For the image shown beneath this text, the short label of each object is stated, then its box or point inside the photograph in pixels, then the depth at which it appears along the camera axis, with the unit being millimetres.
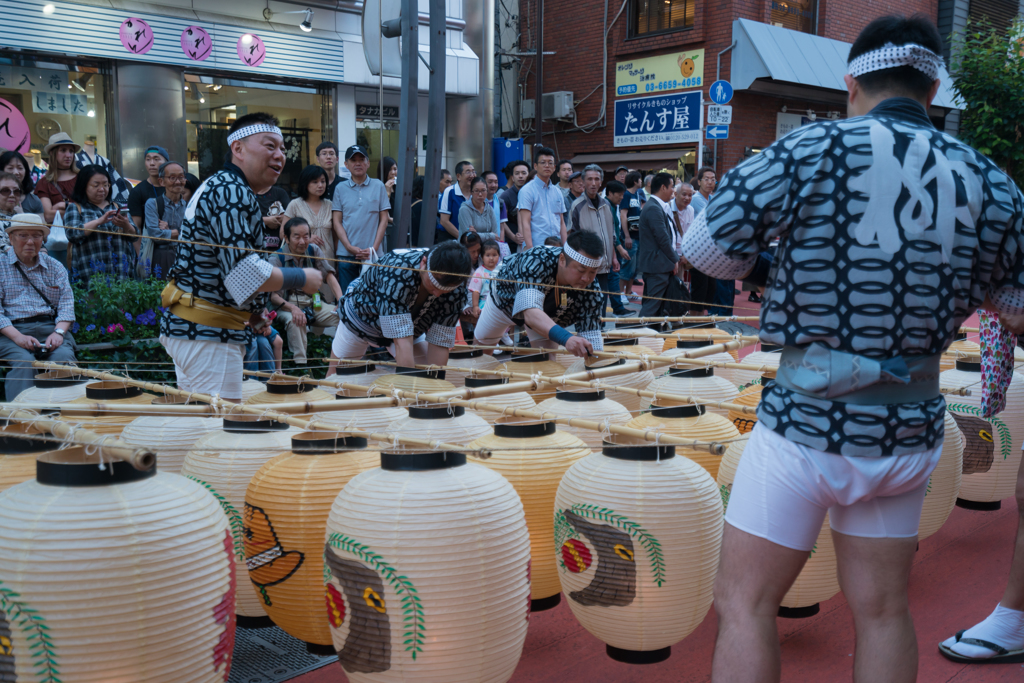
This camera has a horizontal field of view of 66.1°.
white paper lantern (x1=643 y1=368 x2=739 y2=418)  3564
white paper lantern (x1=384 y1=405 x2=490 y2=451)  2779
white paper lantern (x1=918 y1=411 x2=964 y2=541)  3141
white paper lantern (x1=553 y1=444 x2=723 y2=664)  2287
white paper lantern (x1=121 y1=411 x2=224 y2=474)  2750
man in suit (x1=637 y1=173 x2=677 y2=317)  7875
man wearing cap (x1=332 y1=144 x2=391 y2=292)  6730
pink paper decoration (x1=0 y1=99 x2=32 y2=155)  7656
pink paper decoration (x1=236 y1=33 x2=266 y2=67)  9594
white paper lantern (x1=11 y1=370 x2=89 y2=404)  3414
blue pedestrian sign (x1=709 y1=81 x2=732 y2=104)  10617
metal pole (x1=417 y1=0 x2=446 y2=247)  5848
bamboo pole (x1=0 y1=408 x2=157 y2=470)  1740
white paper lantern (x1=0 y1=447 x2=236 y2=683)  1617
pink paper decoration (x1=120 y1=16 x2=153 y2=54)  8625
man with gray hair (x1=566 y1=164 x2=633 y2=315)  8182
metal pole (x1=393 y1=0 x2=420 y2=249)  5797
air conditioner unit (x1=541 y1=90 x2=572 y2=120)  16641
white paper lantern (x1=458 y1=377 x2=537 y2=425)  3402
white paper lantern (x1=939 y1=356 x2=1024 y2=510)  3658
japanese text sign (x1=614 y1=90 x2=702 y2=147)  15000
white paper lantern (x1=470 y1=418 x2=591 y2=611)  2631
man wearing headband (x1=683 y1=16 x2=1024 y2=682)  1532
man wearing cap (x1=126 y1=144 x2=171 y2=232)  6191
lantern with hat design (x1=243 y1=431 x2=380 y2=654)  2297
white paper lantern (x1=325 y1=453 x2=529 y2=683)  1966
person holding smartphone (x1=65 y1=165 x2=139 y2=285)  5586
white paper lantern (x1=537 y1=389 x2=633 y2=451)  3123
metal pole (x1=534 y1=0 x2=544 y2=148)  13983
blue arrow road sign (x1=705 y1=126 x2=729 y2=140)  10750
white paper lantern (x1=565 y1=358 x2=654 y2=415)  3990
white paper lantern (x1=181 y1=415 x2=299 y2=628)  2490
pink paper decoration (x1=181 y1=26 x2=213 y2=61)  9094
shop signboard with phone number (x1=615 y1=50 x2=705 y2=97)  14984
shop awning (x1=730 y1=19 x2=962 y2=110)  14023
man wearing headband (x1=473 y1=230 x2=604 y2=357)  4242
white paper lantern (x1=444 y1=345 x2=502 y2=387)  4281
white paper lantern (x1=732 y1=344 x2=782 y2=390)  4324
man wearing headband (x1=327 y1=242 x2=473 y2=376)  4047
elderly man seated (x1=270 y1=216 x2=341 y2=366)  5793
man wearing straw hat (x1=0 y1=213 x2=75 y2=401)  4602
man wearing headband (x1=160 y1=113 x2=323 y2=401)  3045
